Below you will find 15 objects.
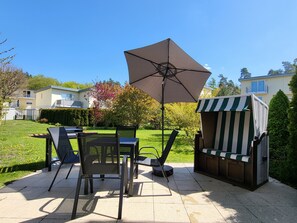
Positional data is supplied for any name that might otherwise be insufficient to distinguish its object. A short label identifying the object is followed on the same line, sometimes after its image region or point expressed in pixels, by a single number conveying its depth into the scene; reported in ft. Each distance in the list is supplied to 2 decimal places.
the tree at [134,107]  57.72
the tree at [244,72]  233.10
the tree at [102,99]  66.49
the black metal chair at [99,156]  8.52
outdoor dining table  10.96
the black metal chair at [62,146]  12.23
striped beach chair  12.15
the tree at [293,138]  13.10
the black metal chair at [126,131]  16.12
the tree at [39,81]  154.51
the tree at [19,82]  74.65
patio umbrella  13.17
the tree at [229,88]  161.79
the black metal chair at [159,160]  12.04
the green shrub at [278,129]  17.40
